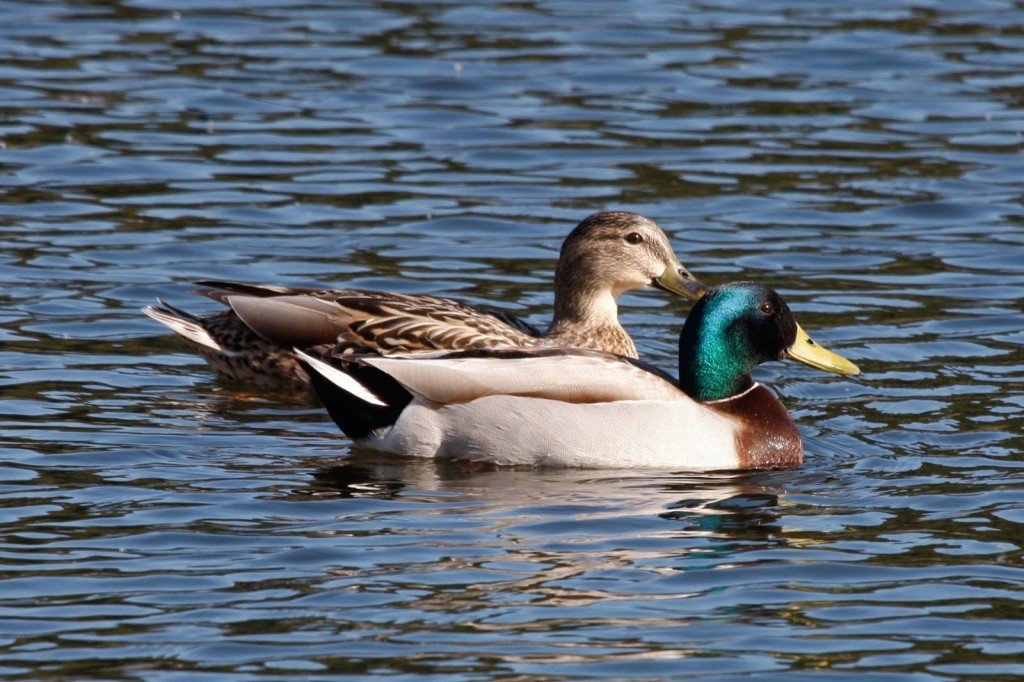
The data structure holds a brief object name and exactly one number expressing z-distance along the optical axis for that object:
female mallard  11.29
